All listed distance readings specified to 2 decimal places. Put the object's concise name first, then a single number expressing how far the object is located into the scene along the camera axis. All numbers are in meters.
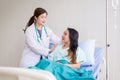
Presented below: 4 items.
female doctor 2.55
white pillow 2.54
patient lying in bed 1.94
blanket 1.92
